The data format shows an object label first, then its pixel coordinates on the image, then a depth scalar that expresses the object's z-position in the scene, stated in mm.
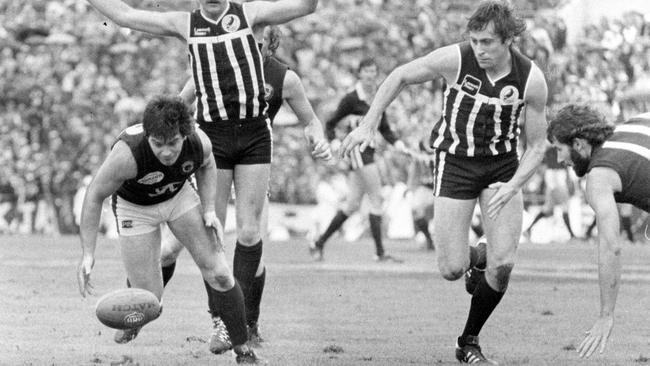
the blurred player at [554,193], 42306
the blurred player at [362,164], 30622
